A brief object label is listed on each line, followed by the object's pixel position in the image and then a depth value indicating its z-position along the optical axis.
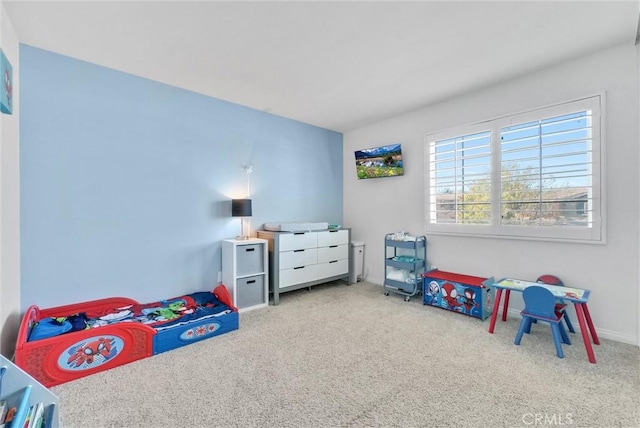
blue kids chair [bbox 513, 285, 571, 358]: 2.15
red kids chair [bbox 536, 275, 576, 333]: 2.34
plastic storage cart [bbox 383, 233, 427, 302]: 3.48
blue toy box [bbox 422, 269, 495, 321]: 2.86
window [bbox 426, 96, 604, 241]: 2.48
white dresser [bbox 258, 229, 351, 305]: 3.45
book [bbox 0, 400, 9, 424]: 1.17
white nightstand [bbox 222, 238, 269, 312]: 3.13
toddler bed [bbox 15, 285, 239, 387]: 1.85
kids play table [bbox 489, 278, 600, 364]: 2.10
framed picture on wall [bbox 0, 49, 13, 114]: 1.58
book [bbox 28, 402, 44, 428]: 1.25
